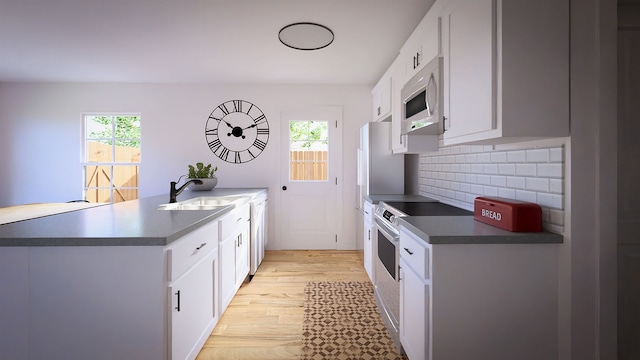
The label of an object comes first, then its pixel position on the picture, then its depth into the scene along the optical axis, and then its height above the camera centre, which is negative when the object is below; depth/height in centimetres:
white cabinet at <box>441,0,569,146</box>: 132 +48
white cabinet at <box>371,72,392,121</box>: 322 +91
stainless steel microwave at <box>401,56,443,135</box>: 187 +52
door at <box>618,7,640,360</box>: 136 -3
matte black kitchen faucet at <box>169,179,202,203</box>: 245 -12
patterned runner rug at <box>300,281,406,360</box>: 195 -111
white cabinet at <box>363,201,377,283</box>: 284 -62
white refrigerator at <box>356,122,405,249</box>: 326 +15
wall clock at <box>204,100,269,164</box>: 426 +65
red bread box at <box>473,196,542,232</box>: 143 -19
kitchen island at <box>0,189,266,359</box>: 129 -50
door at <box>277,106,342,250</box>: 427 -1
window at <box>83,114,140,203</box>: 429 +38
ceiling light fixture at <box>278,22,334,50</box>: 252 +123
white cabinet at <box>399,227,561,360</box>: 139 -57
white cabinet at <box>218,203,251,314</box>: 220 -62
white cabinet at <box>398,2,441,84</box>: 194 +95
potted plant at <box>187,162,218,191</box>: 353 +0
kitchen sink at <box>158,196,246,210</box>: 245 -22
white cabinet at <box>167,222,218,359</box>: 140 -61
